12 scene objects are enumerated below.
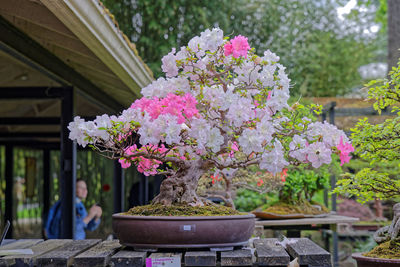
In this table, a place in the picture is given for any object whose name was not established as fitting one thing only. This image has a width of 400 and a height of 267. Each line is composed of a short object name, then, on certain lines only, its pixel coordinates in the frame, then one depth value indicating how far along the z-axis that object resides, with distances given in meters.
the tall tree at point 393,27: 7.50
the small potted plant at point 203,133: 2.12
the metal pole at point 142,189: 8.06
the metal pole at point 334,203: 6.03
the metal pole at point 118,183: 7.20
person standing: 5.29
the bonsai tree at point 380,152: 2.93
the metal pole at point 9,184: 7.96
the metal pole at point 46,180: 10.14
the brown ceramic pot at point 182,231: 2.12
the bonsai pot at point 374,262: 2.73
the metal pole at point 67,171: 4.58
